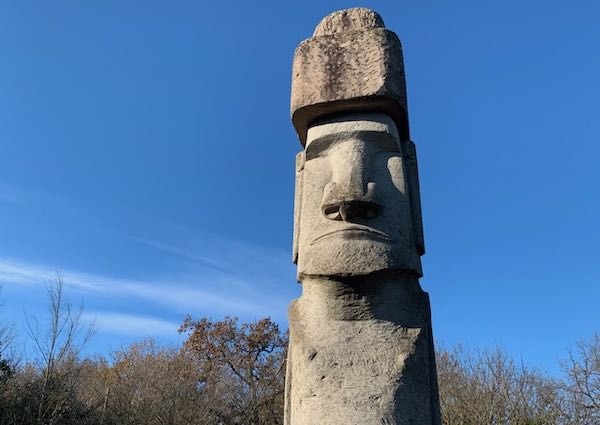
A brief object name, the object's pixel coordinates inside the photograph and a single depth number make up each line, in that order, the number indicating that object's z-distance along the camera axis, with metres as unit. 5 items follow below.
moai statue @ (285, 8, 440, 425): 3.28
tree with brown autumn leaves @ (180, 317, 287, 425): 21.61
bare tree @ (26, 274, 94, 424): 15.29
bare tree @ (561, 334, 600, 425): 18.67
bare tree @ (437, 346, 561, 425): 19.19
